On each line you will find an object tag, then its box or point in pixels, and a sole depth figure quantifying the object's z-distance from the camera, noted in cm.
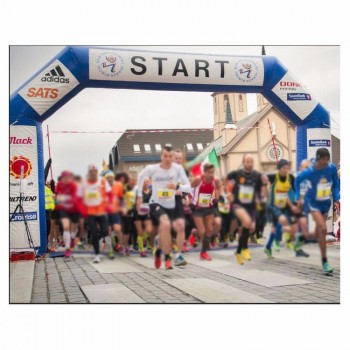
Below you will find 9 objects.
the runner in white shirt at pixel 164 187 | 427
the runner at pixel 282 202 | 441
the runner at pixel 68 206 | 441
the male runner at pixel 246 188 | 431
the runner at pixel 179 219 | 430
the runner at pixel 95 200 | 432
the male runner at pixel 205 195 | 434
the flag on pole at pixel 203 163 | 435
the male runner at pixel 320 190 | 452
